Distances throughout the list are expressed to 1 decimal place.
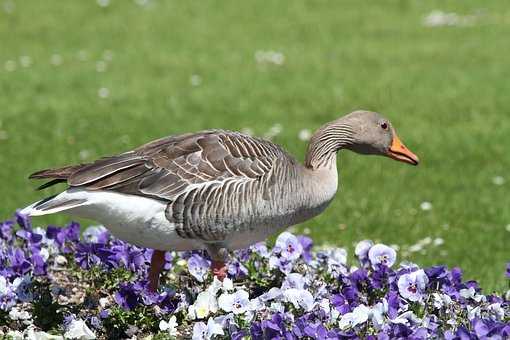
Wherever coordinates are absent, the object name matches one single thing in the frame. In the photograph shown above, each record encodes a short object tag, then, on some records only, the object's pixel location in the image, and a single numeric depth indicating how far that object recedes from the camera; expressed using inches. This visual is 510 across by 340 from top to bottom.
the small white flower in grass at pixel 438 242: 702.4
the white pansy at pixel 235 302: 456.1
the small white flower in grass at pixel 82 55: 1371.8
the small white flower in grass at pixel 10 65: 1291.2
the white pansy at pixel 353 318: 437.7
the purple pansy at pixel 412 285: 477.7
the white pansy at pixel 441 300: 470.9
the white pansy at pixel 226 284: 475.2
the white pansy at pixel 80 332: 448.8
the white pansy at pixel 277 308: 458.6
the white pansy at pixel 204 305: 464.1
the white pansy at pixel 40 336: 455.5
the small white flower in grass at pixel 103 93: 1179.7
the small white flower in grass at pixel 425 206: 800.3
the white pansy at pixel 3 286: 493.4
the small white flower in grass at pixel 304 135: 1009.5
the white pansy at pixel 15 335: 464.0
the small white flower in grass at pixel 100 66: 1302.2
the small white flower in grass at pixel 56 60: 1347.2
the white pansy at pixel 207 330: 430.9
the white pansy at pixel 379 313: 442.3
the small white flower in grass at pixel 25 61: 1333.8
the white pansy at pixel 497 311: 463.8
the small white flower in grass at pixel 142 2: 1702.8
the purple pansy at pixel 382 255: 518.6
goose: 458.3
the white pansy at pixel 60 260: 587.2
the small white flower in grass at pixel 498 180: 871.7
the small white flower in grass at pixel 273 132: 1020.3
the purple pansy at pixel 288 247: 552.7
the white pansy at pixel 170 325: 453.1
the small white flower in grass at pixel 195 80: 1227.9
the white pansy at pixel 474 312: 456.1
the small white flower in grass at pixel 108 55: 1369.3
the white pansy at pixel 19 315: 493.4
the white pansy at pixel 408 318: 438.8
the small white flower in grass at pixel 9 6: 1653.4
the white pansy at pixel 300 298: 461.1
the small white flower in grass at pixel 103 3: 1699.1
